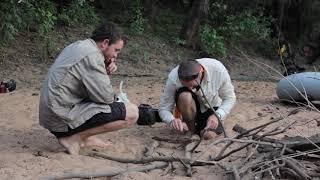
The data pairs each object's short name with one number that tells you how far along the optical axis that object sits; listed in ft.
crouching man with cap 17.83
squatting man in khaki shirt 15.78
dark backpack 19.99
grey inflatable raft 23.77
